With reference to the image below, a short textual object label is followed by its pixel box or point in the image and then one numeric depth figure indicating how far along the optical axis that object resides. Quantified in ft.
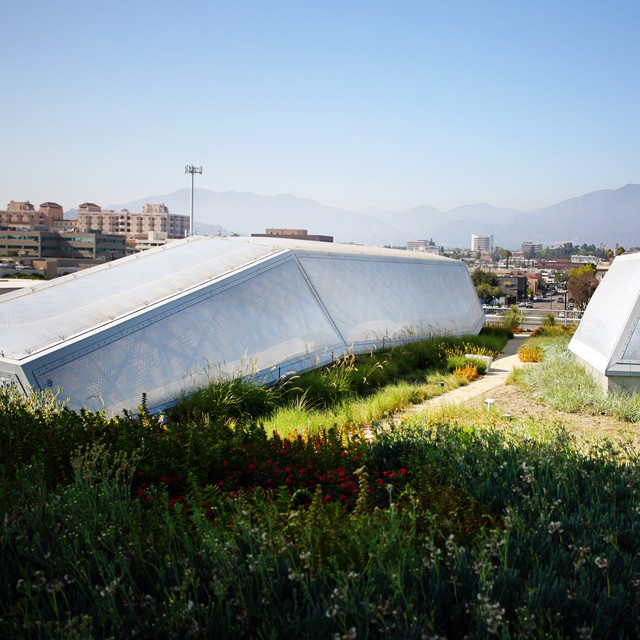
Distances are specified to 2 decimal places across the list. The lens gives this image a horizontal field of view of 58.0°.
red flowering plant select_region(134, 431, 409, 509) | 15.38
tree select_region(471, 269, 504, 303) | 223.71
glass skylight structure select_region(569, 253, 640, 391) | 29.17
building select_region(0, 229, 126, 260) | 304.91
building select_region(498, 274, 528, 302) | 298.35
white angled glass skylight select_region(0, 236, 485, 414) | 24.27
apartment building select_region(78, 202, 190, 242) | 593.83
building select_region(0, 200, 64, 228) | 459.73
